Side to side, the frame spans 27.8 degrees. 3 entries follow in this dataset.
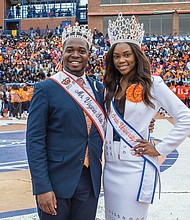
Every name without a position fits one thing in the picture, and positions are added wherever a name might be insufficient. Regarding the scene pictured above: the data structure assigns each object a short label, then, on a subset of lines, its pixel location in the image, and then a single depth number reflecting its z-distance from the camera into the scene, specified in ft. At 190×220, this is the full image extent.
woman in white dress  7.68
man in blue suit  7.11
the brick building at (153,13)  111.65
